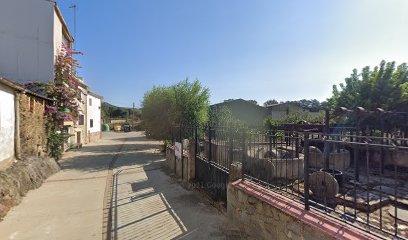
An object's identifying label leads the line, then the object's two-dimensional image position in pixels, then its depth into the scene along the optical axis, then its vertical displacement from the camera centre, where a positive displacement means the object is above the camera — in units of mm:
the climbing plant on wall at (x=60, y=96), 12395 +1533
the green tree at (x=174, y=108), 16203 +1005
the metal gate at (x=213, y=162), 6289 -1093
